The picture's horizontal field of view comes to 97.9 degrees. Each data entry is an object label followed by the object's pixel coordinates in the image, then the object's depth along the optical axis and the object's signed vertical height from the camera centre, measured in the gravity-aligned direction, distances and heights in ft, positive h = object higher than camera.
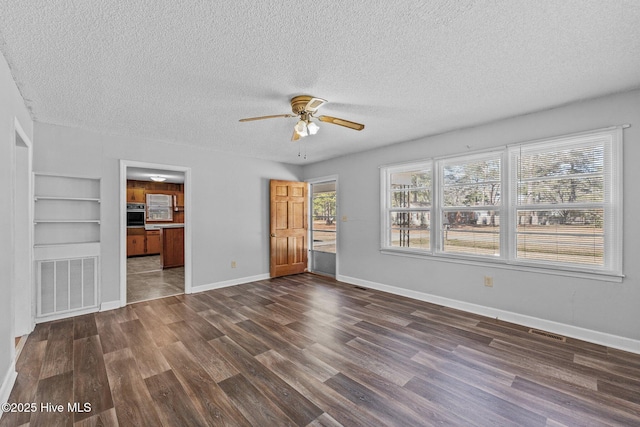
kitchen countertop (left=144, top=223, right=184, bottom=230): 27.73 -1.31
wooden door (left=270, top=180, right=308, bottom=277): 18.03 -0.93
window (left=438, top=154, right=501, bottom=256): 11.53 +0.39
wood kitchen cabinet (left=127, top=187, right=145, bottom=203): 27.40 +1.93
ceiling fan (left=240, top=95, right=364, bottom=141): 8.66 +3.29
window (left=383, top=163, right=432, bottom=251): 13.91 +0.30
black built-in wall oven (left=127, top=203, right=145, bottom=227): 27.04 +0.00
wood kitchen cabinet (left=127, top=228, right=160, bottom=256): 27.66 -2.82
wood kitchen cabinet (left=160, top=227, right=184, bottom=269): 21.83 -2.63
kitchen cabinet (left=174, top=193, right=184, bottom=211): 30.07 +1.35
